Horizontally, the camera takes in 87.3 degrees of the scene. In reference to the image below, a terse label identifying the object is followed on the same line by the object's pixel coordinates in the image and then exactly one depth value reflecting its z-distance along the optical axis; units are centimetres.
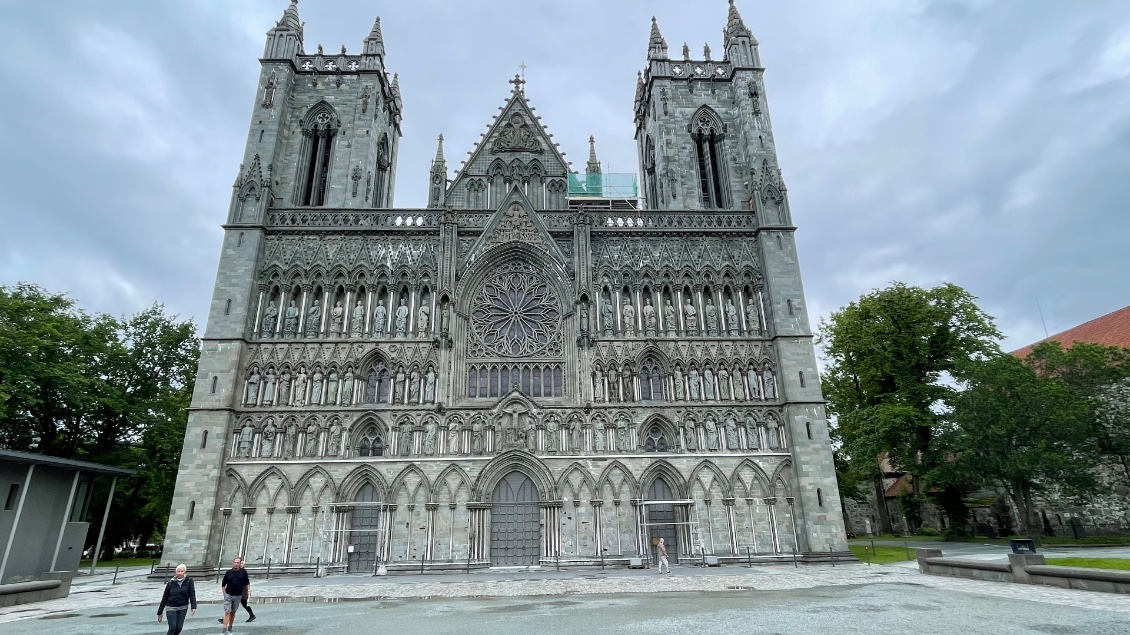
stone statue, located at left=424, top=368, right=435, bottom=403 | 2595
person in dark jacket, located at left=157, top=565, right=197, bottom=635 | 908
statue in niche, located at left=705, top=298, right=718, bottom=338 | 2791
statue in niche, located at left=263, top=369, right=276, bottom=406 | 2567
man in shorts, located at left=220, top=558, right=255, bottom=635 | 1020
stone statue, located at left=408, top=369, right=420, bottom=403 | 2591
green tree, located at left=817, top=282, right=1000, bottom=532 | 3158
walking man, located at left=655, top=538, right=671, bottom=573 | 2105
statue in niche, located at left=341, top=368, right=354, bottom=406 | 2572
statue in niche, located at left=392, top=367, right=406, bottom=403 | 2589
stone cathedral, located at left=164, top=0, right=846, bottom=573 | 2423
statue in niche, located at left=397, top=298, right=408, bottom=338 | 2719
